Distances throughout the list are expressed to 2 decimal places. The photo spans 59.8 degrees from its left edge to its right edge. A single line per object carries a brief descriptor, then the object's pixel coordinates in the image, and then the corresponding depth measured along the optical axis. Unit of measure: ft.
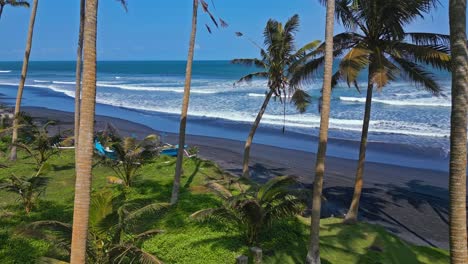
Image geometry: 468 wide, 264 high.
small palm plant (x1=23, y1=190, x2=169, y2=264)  20.49
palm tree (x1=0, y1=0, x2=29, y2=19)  63.57
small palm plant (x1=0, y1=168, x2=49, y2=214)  32.73
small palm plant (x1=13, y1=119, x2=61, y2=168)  49.09
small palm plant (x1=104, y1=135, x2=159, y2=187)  43.21
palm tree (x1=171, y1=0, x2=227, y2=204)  33.51
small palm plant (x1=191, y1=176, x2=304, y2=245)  28.71
